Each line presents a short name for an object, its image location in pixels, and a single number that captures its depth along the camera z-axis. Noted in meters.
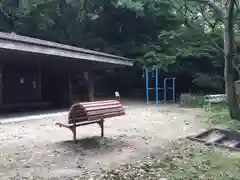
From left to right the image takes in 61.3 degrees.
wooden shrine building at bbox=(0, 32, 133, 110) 6.52
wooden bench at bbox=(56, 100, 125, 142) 3.61
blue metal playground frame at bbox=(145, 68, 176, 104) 10.70
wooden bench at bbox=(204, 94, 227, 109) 8.25
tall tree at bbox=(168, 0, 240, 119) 4.89
